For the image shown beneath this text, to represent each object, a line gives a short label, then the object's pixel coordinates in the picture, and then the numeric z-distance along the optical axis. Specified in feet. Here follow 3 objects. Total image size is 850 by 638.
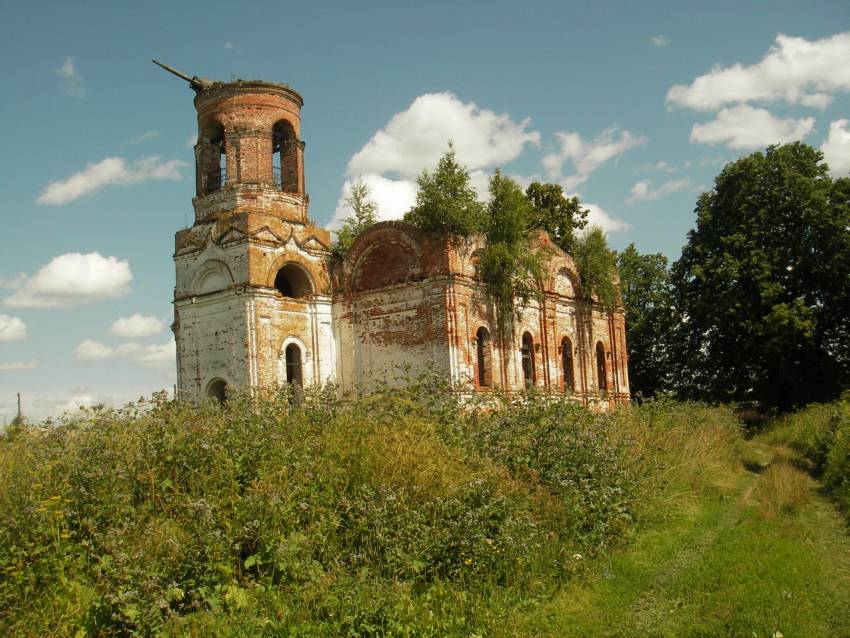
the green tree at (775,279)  87.61
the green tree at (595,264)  84.53
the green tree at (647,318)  112.47
